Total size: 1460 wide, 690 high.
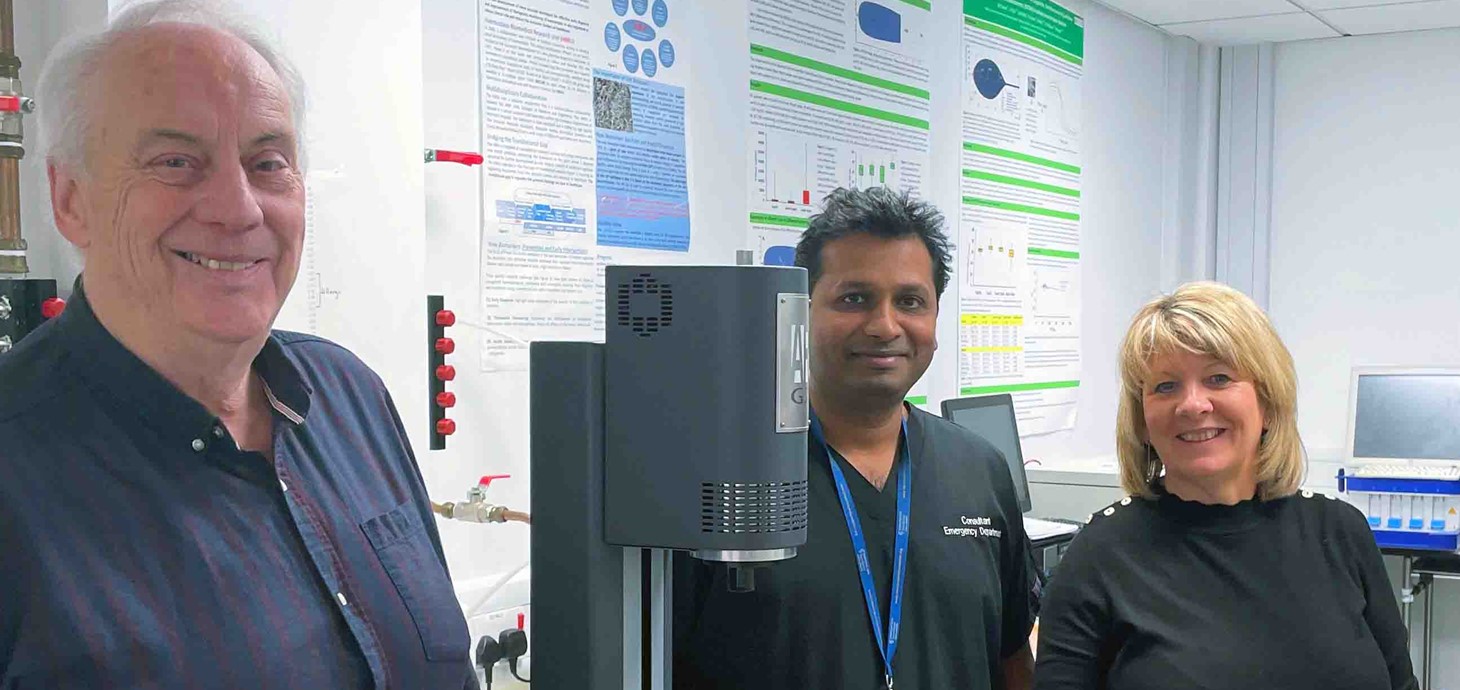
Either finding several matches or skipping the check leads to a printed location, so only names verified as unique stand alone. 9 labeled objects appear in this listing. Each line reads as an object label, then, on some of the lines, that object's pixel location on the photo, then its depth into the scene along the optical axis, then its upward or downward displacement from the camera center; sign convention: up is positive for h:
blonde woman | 1.68 -0.34
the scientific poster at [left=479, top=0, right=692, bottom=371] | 2.39 +0.28
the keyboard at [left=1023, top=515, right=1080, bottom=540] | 3.26 -0.58
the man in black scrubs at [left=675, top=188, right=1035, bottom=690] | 1.55 -0.30
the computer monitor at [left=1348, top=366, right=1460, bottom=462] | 4.24 -0.37
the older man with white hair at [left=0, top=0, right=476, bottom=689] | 0.99 -0.11
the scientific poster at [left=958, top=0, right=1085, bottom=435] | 3.96 +0.30
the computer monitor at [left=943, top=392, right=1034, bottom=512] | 3.32 -0.32
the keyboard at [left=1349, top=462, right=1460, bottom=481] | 3.82 -0.50
